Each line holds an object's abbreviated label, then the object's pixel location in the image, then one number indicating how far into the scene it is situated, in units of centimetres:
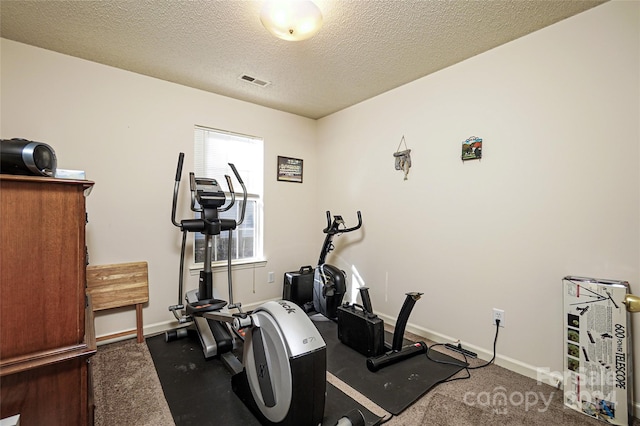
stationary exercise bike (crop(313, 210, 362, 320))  311
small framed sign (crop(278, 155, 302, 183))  383
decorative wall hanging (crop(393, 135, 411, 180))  300
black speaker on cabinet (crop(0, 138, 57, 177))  107
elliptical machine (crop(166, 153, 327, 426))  151
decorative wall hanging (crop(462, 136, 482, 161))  245
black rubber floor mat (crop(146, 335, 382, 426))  174
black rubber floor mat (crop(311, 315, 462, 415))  193
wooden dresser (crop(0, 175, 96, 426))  99
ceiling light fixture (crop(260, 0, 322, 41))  172
